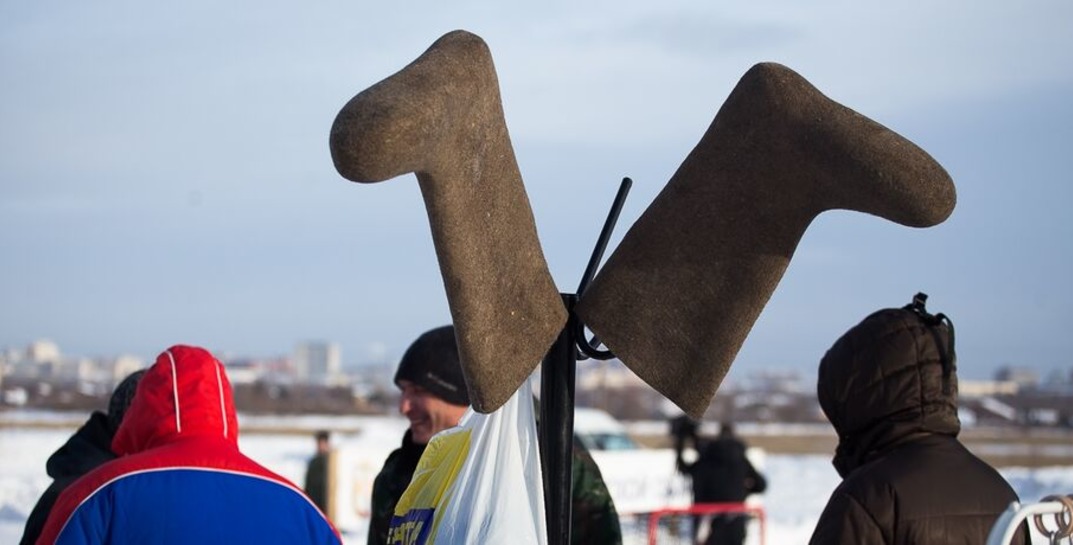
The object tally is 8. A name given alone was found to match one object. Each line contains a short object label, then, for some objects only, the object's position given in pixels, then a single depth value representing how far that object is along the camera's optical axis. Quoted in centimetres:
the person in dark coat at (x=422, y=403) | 399
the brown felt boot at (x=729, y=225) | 229
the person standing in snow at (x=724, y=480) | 1124
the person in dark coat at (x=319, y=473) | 1306
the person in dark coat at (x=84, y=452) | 371
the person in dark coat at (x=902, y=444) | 282
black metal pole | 254
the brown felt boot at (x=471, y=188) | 192
